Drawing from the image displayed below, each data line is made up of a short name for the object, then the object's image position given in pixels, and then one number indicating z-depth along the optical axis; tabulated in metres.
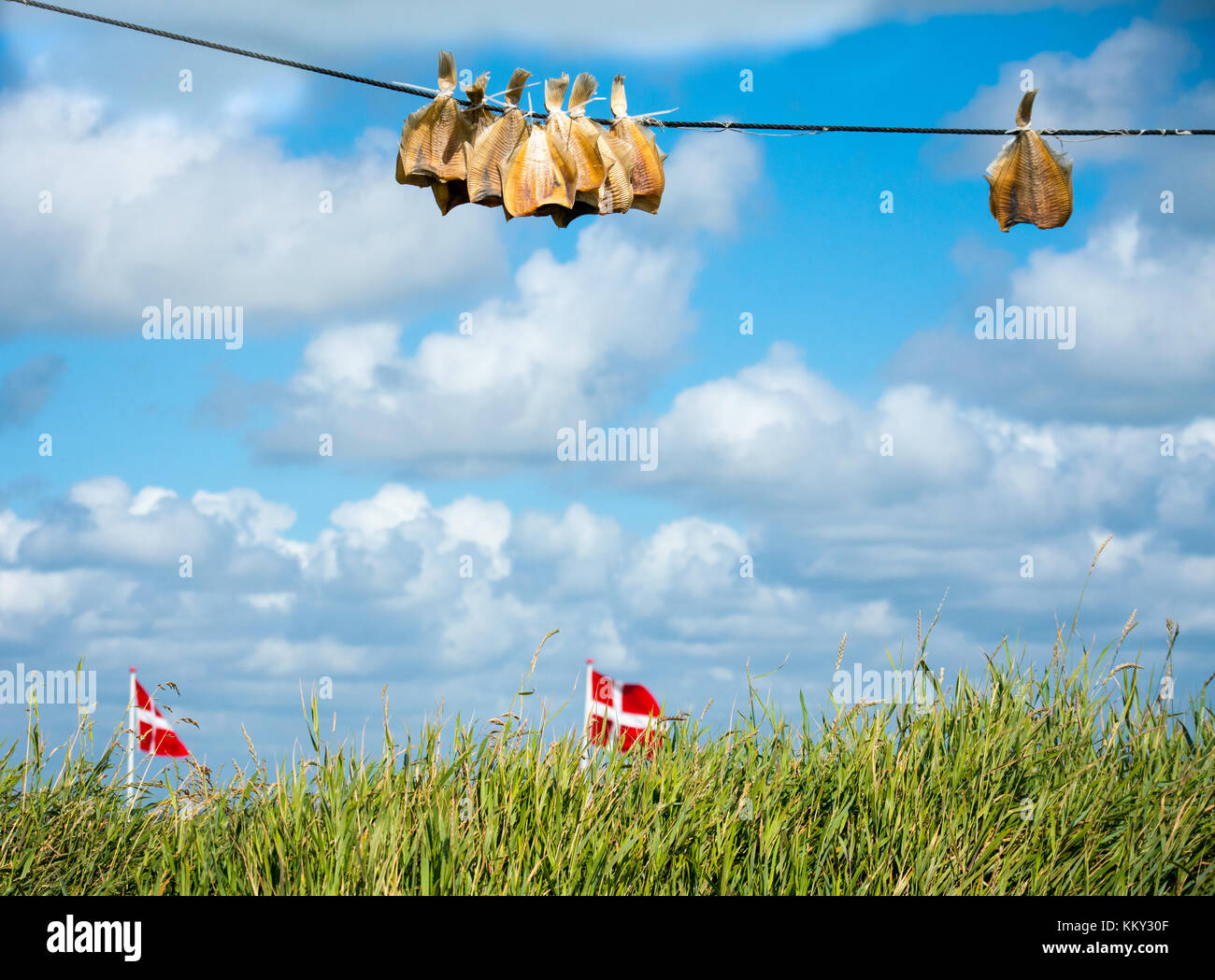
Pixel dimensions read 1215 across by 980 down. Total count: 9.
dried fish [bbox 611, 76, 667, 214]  6.27
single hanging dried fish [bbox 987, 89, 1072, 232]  7.16
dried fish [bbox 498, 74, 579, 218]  5.95
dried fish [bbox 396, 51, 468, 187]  6.14
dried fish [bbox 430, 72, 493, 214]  6.16
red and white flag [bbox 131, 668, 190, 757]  8.58
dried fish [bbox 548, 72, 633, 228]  6.12
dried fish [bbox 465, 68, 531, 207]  6.07
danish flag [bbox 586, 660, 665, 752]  6.21
